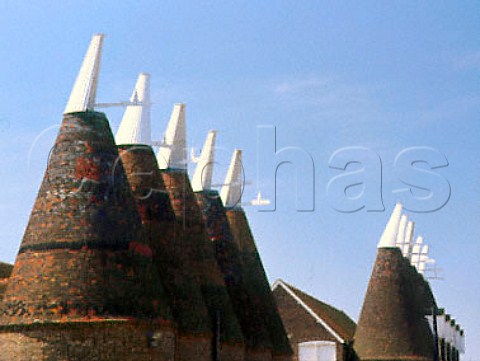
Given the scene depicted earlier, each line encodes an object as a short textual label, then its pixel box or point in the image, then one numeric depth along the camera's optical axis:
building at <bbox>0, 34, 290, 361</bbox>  18.33
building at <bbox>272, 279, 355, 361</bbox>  43.16
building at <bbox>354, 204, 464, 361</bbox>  39.38
